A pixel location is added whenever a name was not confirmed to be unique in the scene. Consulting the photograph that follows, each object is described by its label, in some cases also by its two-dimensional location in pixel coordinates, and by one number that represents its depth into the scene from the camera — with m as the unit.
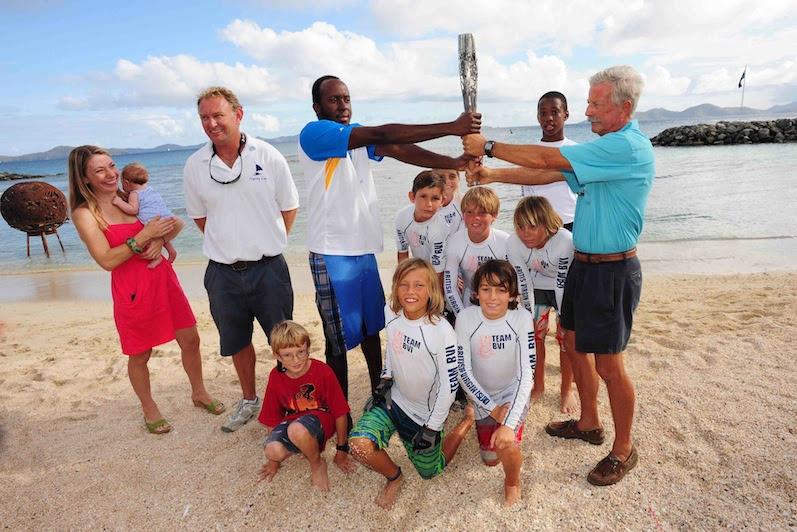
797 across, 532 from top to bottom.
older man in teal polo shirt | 2.87
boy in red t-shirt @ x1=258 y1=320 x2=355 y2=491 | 3.40
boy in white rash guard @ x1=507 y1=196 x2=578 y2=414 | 3.74
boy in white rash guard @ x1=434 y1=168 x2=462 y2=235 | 4.25
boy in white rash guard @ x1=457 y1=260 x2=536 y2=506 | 3.22
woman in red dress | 3.69
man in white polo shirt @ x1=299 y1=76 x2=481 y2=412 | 3.28
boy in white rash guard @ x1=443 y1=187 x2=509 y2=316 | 3.79
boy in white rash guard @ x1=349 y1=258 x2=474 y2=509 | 3.18
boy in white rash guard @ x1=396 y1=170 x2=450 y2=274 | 4.04
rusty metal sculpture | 12.81
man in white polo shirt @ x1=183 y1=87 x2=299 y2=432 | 3.72
